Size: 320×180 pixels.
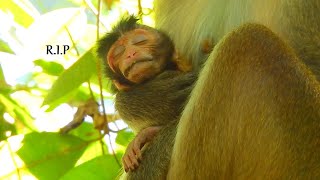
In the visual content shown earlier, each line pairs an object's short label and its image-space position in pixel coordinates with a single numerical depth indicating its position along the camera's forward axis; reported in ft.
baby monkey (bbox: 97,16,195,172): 21.76
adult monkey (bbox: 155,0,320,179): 18.49
